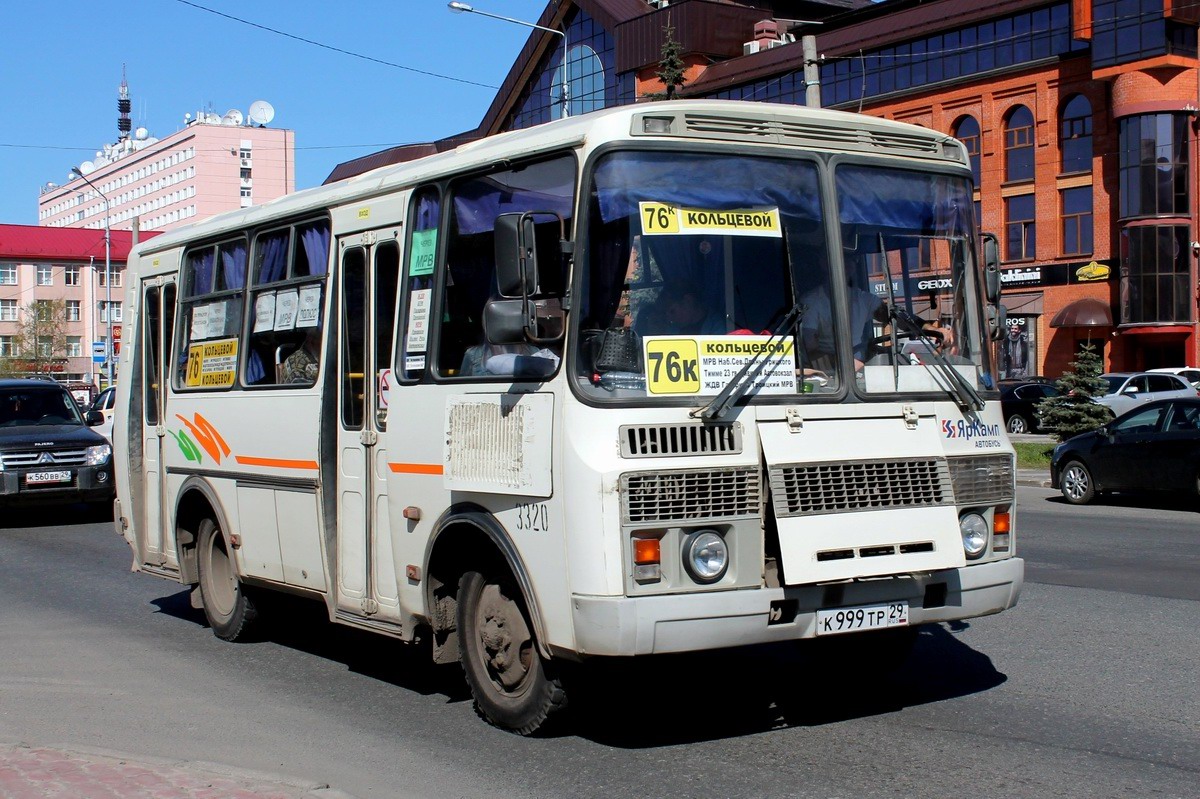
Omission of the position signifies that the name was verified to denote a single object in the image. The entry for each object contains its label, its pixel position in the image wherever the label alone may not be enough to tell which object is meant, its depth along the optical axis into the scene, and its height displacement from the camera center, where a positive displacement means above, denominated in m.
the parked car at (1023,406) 41.69 -0.93
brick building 50.31 +9.18
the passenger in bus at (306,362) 8.59 +0.15
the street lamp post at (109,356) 58.36 +1.37
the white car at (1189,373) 41.46 -0.06
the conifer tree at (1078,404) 30.56 -0.66
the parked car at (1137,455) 18.48 -1.11
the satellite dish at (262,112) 143.25 +27.55
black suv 18.52 -0.89
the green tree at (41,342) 84.50 +2.96
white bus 6.12 -0.08
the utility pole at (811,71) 20.58 +4.58
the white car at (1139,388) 38.62 -0.46
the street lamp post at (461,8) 24.31 +6.40
